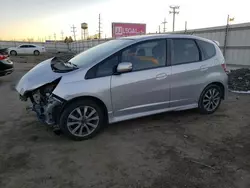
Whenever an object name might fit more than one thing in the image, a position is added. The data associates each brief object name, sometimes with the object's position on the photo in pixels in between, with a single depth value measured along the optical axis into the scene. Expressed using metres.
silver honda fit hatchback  3.05
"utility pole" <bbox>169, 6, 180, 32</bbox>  50.45
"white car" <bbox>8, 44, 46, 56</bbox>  24.92
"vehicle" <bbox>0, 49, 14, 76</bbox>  7.07
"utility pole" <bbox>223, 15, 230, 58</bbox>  7.77
